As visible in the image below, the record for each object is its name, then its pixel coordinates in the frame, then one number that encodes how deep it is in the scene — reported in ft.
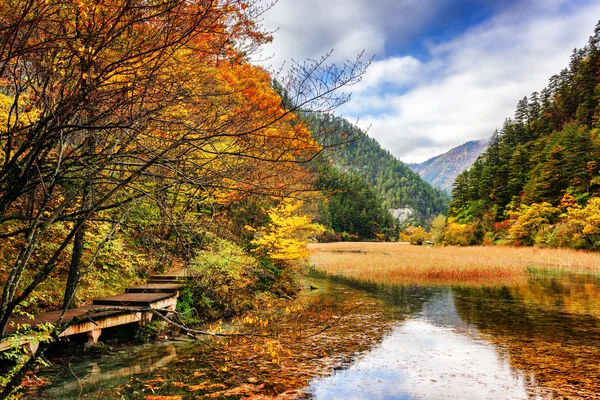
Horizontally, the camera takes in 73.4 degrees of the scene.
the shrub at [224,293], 35.29
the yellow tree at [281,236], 51.13
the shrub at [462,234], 159.12
